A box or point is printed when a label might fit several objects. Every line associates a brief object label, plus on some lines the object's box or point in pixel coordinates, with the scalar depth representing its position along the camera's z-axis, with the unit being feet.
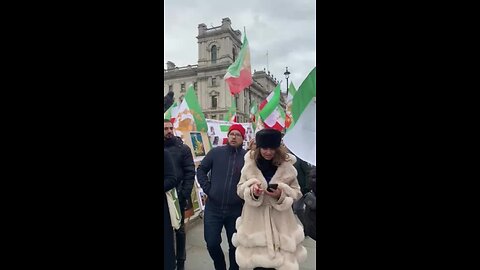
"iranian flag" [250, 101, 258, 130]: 38.24
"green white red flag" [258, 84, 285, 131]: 15.66
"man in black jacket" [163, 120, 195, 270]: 9.98
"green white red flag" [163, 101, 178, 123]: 17.44
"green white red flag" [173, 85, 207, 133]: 16.84
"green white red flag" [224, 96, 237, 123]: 33.11
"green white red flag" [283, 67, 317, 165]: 7.28
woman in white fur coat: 7.28
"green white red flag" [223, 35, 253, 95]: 19.03
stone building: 122.11
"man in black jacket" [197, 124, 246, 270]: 8.64
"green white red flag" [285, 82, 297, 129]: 24.13
